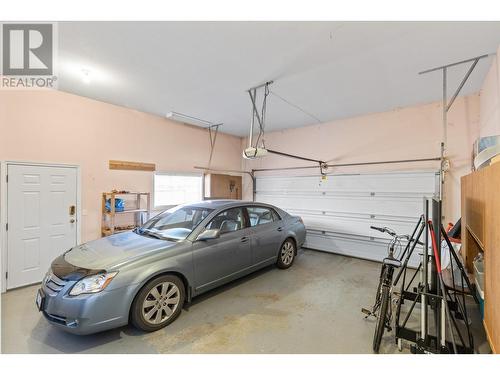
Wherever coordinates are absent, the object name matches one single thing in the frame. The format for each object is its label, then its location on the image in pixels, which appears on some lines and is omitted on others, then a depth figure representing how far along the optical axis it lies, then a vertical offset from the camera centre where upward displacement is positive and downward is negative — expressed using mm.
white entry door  3420 -477
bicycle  2125 -993
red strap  1813 -449
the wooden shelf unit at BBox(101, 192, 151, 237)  4172 -467
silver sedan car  2152 -860
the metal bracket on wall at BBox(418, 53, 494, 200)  2855 +1531
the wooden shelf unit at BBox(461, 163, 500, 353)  1523 -311
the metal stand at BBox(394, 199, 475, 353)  1788 -919
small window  5184 -4
